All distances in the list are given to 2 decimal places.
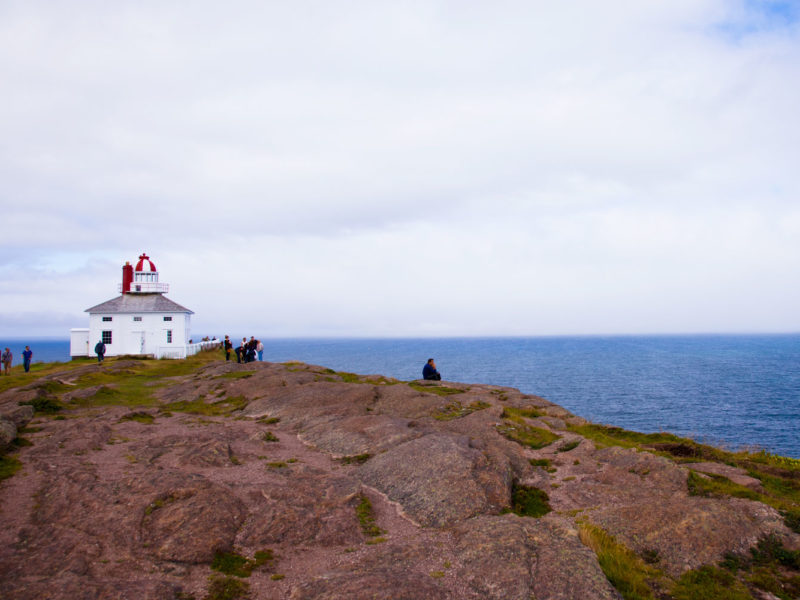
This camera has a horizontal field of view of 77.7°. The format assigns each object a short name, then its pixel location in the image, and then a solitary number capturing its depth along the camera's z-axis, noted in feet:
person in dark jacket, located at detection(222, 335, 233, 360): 172.60
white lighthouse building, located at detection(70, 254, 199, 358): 203.31
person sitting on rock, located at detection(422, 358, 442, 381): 132.46
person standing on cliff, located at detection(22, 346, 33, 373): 166.80
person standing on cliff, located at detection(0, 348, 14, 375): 165.25
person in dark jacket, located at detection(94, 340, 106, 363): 179.93
